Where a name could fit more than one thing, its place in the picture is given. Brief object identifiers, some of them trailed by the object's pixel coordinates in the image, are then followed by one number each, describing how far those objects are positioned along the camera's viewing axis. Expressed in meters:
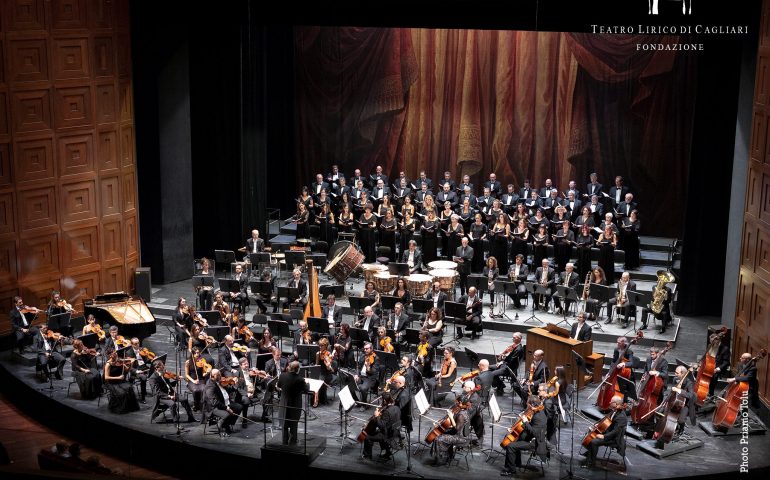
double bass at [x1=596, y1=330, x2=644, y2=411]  14.45
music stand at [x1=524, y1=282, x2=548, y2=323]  17.62
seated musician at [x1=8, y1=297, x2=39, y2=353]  16.69
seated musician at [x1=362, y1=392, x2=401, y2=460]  13.11
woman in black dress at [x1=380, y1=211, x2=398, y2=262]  20.28
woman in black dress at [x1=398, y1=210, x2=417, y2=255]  20.25
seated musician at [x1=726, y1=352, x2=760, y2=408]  14.00
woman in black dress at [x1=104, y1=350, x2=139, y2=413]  14.66
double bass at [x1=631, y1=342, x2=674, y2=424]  13.84
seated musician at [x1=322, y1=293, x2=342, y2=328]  16.78
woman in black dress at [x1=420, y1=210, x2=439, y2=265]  19.97
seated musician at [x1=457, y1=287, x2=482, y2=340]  17.02
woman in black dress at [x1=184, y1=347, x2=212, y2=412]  14.43
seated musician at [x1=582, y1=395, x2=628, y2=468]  12.76
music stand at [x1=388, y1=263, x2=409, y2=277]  18.05
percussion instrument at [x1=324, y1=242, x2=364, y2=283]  19.02
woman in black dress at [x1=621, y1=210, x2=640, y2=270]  19.42
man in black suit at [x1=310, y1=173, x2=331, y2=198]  21.44
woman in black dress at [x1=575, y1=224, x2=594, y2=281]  18.97
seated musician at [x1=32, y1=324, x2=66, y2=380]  15.73
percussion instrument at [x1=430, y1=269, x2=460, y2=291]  17.92
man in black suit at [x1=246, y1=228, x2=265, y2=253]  19.44
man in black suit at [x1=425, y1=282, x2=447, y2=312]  17.05
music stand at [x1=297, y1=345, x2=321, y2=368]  15.05
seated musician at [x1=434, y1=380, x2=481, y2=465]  13.00
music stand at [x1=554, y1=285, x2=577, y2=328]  17.03
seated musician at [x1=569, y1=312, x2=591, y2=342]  15.62
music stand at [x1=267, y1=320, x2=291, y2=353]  15.73
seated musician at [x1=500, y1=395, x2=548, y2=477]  12.86
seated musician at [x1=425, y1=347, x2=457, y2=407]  14.66
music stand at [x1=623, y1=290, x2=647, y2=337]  16.80
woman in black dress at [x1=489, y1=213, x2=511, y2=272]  19.47
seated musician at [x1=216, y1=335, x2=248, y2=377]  14.73
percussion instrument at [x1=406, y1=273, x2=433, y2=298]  17.98
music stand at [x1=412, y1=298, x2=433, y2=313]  16.62
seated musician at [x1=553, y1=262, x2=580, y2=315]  17.64
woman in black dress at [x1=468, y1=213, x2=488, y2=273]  19.59
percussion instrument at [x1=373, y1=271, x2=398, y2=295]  18.12
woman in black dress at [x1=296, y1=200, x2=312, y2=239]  20.98
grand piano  16.98
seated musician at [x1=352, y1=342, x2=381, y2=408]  14.95
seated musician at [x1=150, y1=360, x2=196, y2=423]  14.27
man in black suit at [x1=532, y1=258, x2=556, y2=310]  17.83
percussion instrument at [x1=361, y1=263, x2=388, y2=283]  18.39
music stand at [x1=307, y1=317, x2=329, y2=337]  15.80
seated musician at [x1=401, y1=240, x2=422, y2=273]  18.97
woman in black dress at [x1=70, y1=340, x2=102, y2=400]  15.14
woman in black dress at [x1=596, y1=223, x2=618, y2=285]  18.75
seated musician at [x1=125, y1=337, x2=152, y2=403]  14.89
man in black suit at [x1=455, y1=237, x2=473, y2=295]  18.75
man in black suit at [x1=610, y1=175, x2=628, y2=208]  20.27
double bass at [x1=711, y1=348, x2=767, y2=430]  14.02
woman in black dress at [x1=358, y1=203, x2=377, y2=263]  20.39
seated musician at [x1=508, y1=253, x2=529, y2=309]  18.22
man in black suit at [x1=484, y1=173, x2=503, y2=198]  21.00
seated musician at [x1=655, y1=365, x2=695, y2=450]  13.50
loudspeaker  19.31
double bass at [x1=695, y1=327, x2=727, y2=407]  14.17
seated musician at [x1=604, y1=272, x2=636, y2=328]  17.19
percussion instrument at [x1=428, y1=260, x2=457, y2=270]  18.36
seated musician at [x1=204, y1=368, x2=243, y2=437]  13.97
